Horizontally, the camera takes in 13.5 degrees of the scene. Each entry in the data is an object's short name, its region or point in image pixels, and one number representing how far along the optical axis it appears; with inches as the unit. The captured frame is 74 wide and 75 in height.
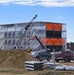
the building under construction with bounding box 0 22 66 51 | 4347.9
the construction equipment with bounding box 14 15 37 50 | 4236.0
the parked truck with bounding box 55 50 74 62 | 1899.5
